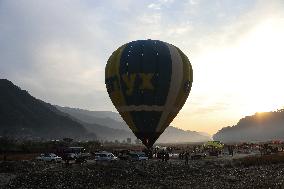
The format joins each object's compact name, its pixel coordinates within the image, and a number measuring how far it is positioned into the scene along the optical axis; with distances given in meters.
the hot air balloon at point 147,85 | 52.72
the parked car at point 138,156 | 60.76
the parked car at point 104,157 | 61.14
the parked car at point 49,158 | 63.41
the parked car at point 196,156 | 71.50
